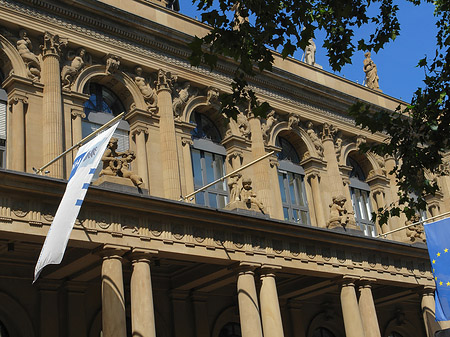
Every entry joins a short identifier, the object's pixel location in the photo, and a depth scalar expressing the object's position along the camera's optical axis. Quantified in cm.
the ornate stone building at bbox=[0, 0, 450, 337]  1997
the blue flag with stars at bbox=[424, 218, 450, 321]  2139
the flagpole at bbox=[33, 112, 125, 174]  1923
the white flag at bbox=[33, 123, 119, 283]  1605
